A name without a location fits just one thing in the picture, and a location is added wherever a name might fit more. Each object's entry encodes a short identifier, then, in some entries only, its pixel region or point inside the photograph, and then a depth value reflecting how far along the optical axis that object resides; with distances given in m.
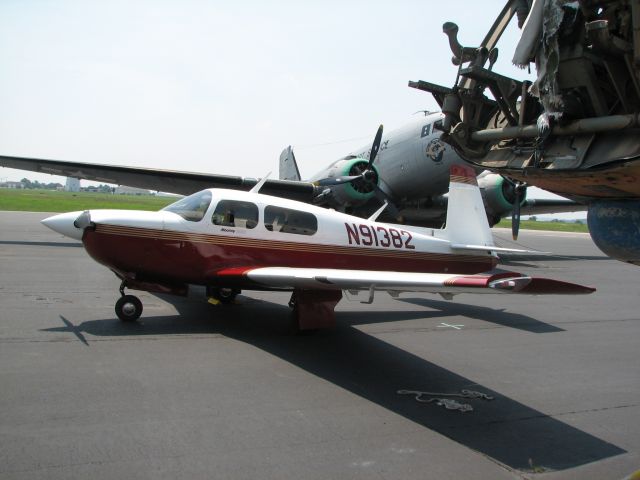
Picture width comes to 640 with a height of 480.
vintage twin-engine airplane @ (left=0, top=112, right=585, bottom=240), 18.69
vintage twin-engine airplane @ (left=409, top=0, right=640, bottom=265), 3.05
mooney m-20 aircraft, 7.54
